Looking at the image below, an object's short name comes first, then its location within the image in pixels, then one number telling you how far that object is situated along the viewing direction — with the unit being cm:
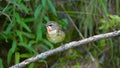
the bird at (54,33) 528
